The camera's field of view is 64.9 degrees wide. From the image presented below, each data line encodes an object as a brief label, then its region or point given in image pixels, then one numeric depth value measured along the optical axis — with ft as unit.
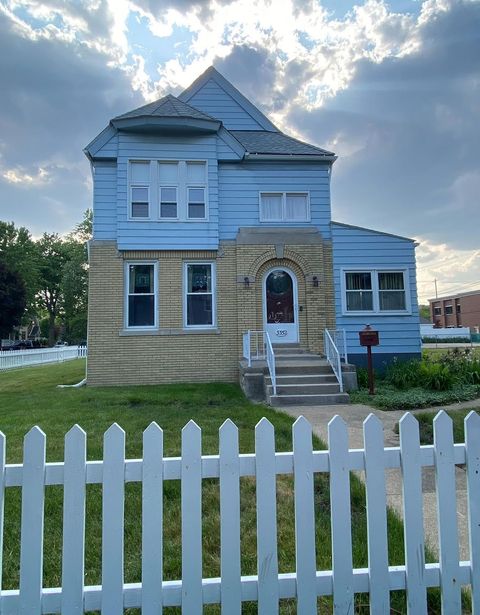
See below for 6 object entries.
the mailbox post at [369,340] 29.25
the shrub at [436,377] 28.91
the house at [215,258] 34.68
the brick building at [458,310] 196.61
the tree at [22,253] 151.43
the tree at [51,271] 172.14
